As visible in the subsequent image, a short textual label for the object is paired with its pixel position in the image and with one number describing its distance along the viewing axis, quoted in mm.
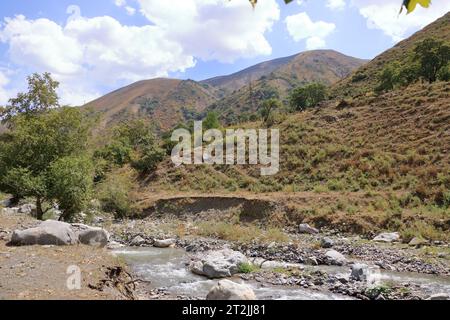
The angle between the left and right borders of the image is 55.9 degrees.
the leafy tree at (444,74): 47250
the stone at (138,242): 22219
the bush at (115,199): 32500
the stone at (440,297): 10969
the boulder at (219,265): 14648
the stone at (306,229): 25438
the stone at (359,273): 14250
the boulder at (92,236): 15234
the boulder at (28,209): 24950
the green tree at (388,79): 54003
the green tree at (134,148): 45509
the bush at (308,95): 67312
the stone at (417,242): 20484
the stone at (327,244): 20888
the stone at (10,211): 22159
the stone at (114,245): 20417
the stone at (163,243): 21891
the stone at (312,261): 17203
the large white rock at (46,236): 13031
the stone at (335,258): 17188
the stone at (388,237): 21900
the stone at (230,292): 8914
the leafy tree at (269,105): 58259
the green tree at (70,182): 20688
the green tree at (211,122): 55656
